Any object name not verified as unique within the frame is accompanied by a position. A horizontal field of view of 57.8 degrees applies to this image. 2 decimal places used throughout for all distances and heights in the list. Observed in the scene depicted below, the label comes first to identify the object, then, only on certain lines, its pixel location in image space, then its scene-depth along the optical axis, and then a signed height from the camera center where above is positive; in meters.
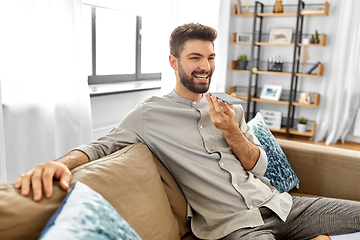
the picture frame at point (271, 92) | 4.35 -0.38
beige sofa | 0.76 -0.39
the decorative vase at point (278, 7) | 4.15 +0.72
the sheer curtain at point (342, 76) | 3.88 -0.12
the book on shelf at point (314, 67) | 4.07 -0.02
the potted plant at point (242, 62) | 4.49 +0.01
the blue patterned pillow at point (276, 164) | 1.62 -0.51
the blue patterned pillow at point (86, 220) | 0.67 -0.35
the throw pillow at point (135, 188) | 0.96 -0.40
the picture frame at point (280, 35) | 4.25 +0.38
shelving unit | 4.00 +0.00
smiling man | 1.25 -0.40
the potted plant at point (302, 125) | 4.19 -0.76
